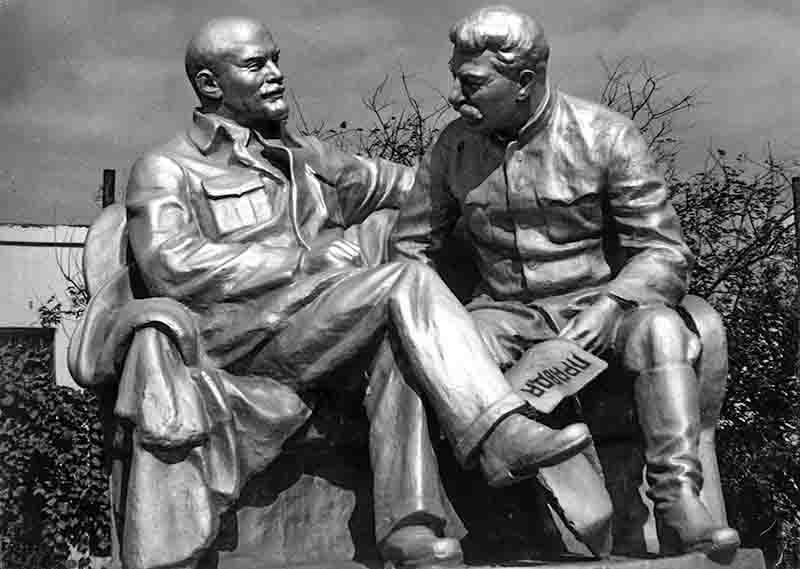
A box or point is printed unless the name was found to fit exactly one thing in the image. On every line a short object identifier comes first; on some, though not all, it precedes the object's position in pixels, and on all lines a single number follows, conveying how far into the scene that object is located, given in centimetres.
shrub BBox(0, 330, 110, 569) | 817
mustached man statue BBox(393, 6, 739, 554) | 464
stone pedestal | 405
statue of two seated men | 422
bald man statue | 415
